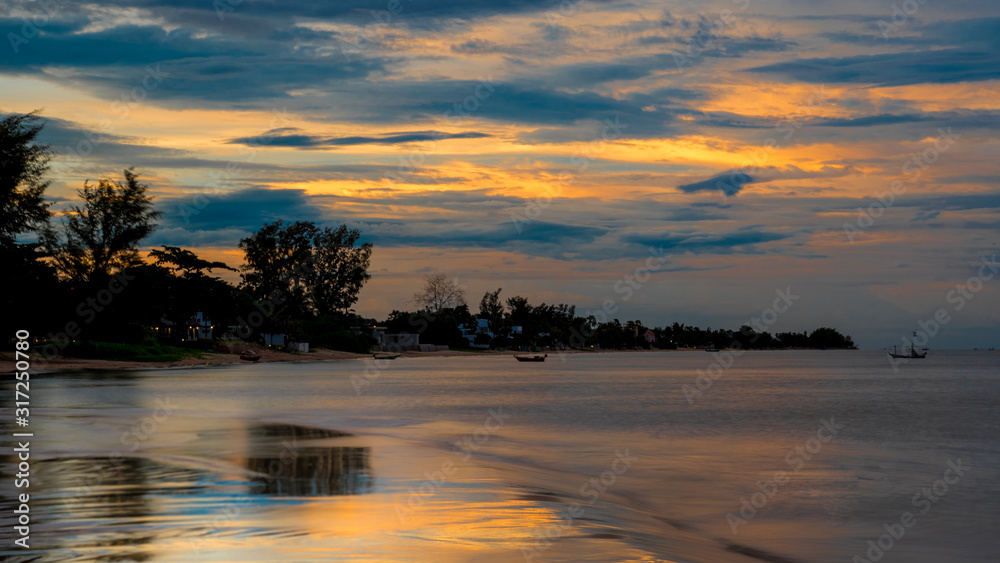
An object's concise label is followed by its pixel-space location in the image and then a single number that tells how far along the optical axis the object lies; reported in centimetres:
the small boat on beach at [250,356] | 12056
